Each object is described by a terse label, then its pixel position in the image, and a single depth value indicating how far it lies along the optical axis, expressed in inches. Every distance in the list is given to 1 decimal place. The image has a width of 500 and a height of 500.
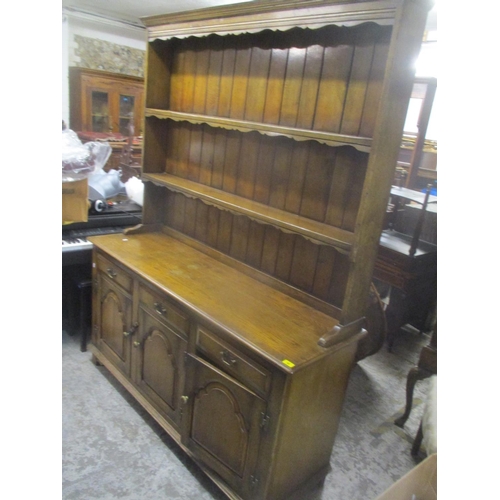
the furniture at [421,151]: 158.1
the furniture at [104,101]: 199.0
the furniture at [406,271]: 113.7
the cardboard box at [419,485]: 40.9
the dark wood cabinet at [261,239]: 55.5
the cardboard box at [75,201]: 99.5
